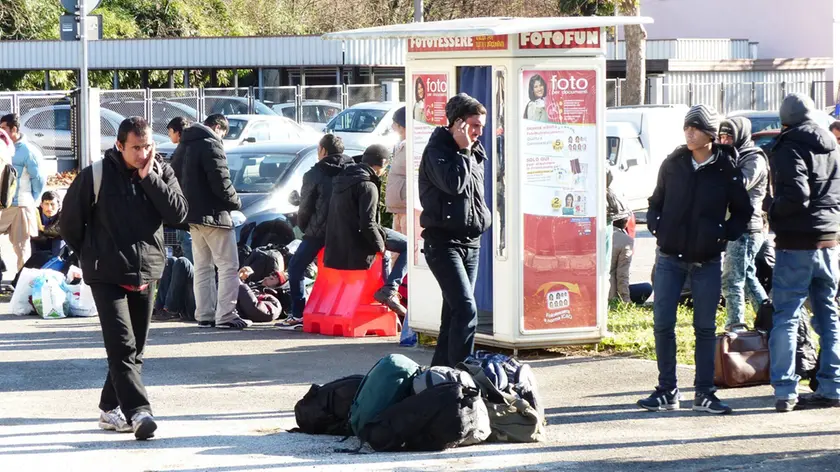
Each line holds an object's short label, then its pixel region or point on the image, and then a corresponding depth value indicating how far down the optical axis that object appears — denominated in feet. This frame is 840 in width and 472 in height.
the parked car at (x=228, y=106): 106.63
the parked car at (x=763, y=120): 78.33
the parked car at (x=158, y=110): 101.14
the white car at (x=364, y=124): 90.63
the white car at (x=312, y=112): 112.78
